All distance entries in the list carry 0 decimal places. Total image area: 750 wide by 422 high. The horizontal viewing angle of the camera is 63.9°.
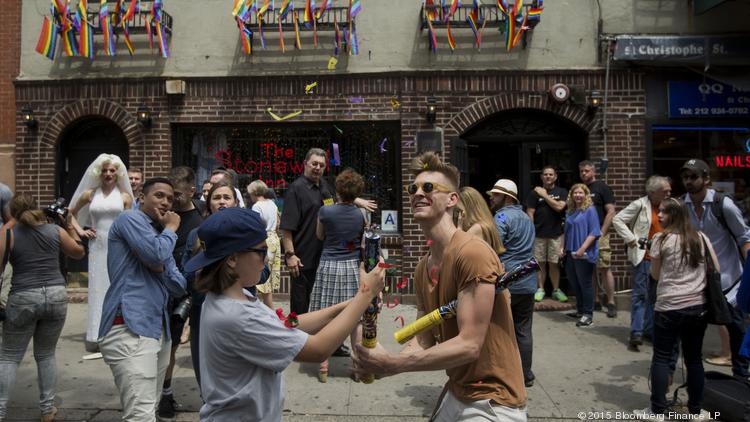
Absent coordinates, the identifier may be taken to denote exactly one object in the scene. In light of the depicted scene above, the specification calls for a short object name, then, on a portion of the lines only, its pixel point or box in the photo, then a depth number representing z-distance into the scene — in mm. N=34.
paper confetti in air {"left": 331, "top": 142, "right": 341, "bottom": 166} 9031
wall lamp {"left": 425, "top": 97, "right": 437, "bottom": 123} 8711
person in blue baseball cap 2209
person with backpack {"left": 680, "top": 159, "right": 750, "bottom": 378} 5445
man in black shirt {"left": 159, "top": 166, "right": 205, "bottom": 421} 4641
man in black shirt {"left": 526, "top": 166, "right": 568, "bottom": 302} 8414
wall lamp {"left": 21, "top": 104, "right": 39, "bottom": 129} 9023
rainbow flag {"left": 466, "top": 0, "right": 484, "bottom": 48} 8625
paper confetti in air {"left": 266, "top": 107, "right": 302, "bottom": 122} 9000
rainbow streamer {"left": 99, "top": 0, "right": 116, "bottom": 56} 8812
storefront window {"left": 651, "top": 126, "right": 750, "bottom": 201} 8930
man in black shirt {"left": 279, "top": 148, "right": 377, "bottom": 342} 6105
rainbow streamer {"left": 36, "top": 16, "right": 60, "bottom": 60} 8859
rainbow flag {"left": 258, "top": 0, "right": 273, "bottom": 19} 8711
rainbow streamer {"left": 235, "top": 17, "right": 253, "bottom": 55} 8759
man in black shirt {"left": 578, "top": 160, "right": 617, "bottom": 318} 8086
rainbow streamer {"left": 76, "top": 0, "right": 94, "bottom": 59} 8844
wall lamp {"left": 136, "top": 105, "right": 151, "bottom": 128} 8906
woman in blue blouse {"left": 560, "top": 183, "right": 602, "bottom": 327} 7543
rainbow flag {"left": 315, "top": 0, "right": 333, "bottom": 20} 8688
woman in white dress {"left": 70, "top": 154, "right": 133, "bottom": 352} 5742
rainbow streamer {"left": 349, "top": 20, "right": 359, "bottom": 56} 8727
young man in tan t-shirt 2312
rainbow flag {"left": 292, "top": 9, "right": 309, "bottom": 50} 8711
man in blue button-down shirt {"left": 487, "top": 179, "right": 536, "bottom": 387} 5160
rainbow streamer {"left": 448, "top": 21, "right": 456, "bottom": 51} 8719
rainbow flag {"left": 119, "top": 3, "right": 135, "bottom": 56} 8766
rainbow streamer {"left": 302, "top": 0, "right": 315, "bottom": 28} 8656
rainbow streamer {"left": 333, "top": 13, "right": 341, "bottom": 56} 8742
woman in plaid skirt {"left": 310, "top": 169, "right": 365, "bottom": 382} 5629
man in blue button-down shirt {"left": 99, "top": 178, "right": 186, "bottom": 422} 3566
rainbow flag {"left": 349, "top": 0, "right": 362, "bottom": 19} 8641
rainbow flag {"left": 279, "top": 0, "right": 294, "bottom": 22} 8648
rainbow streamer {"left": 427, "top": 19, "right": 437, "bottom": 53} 8688
